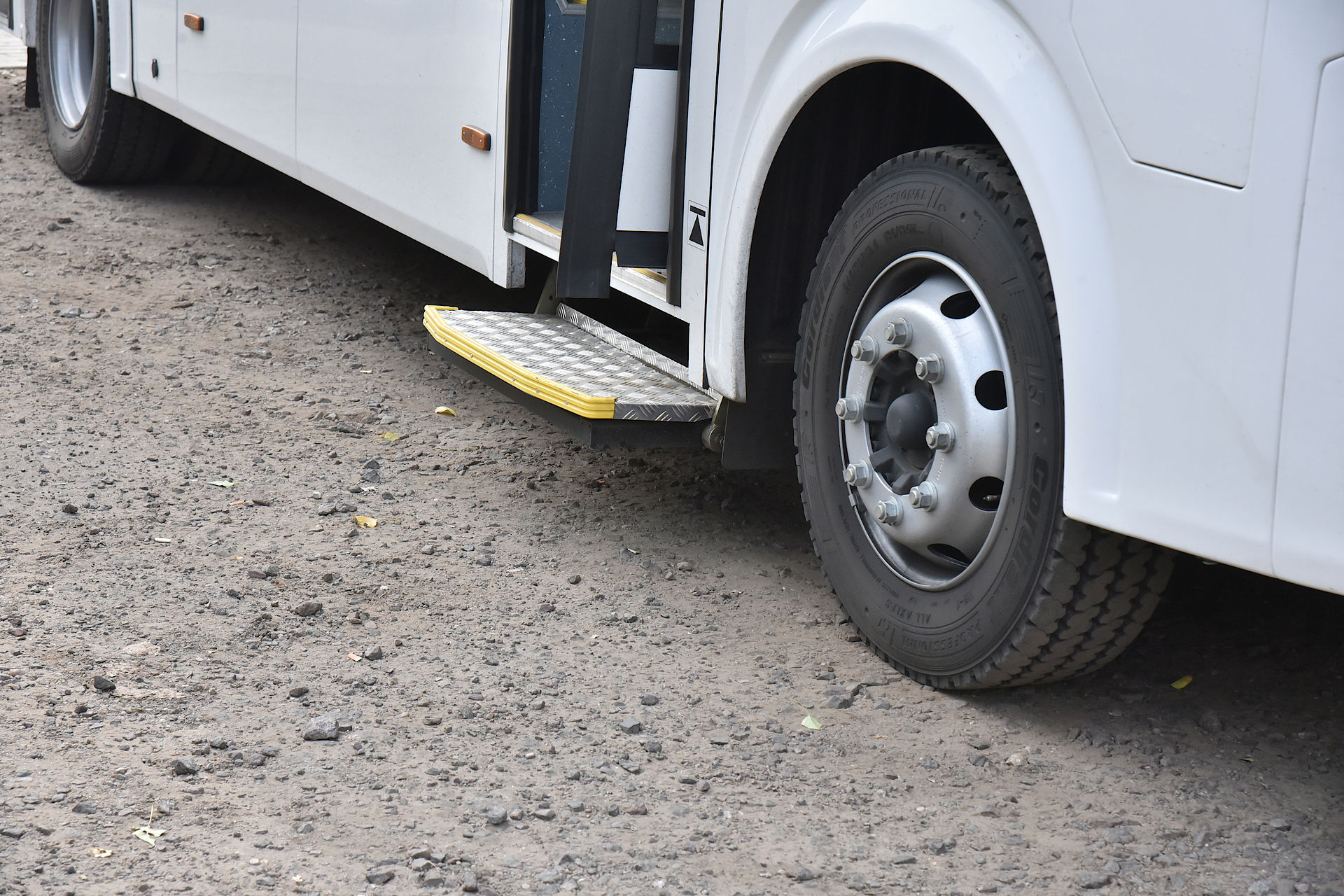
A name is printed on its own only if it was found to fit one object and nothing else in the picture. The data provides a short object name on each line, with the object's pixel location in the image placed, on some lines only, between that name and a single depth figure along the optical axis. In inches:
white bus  159.5
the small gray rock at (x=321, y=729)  203.3
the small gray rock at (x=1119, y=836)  183.3
